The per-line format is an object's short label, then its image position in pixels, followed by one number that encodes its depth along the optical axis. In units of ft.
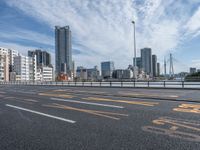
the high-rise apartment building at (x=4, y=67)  332.89
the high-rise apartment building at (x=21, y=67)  375.34
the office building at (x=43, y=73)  442.93
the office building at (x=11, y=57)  399.93
